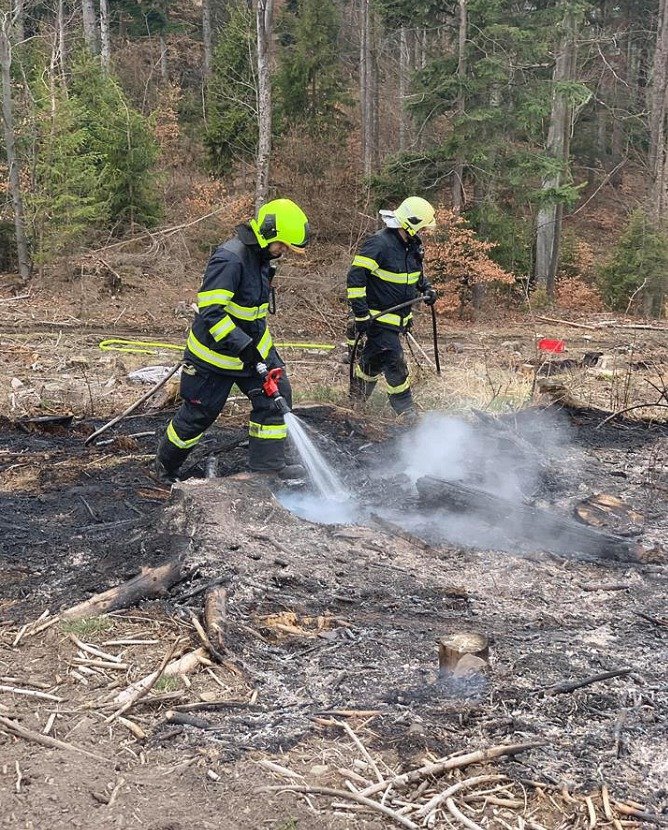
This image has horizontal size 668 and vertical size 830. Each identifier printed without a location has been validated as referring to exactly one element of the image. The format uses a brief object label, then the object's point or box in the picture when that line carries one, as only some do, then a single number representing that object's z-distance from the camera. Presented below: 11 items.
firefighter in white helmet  7.70
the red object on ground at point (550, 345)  9.74
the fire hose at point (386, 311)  7.71
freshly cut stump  3.66
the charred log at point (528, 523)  5.18
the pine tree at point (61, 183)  15.57
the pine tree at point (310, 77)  22.17
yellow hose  12.13
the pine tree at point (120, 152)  17.70
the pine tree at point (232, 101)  21.55
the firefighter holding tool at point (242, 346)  5.58
